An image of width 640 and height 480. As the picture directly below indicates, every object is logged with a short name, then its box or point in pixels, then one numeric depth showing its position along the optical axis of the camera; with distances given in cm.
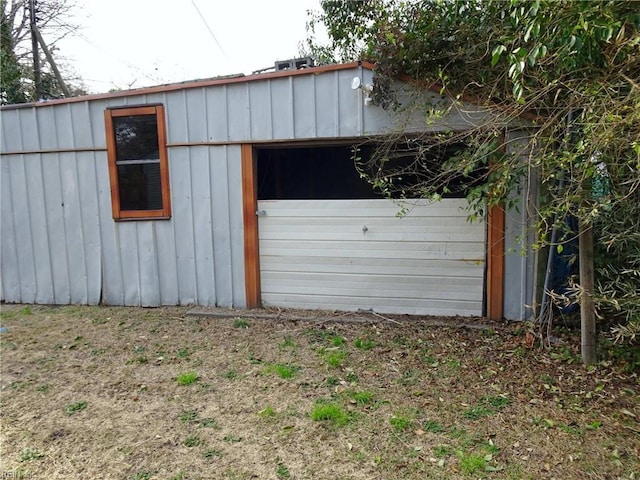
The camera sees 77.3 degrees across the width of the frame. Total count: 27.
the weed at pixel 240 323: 419
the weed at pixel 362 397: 264
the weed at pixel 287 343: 364
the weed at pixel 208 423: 243
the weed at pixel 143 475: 198
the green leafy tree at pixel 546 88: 203
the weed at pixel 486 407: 245
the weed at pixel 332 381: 291
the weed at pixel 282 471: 199
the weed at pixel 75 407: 262
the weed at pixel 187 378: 298
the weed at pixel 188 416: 249
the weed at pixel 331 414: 244
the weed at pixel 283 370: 306
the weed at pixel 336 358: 322
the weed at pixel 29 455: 216
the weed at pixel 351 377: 296
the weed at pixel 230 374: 307
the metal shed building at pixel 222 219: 414
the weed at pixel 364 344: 355
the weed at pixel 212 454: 214
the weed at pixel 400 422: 235
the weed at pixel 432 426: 231
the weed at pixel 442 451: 210
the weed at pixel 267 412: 252
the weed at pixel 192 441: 225
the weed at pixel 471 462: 197
